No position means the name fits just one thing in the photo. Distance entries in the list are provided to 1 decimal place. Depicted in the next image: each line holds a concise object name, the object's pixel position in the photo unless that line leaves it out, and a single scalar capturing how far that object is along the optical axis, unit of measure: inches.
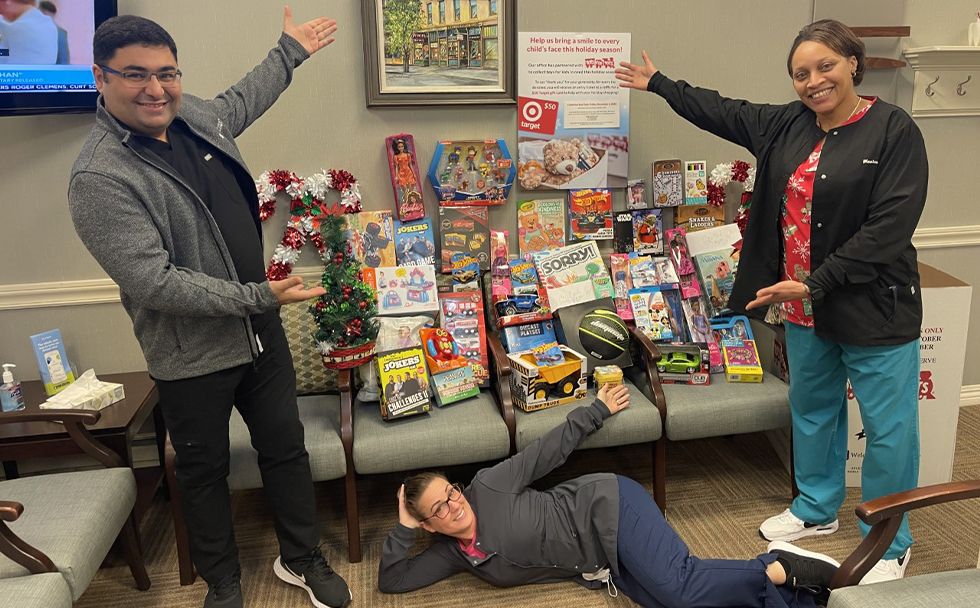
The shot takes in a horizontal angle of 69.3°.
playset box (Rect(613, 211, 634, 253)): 125.5
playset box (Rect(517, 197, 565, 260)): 123.0
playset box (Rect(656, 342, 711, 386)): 111.2
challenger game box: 100.7
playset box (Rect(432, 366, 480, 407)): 105.2
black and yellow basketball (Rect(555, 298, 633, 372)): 113.2
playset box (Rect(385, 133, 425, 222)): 114.4
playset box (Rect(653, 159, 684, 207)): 124.3
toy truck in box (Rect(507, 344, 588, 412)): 104.1
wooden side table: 94.7
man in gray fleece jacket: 68.8
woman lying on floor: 82.9
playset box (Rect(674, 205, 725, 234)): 126.2
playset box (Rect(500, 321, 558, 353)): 115.4
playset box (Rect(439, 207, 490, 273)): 119.7
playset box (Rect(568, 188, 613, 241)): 123.6
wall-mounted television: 96.6
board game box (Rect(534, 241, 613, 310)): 117.9
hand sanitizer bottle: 102.3
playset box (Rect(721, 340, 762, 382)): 112.1
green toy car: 111.1
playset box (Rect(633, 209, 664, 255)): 125.8
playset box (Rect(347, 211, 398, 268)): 116.7
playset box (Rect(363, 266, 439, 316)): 114.0
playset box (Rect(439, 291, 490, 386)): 114.5
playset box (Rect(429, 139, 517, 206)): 117.2
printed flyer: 116.5
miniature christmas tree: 100.3
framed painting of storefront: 110.7
